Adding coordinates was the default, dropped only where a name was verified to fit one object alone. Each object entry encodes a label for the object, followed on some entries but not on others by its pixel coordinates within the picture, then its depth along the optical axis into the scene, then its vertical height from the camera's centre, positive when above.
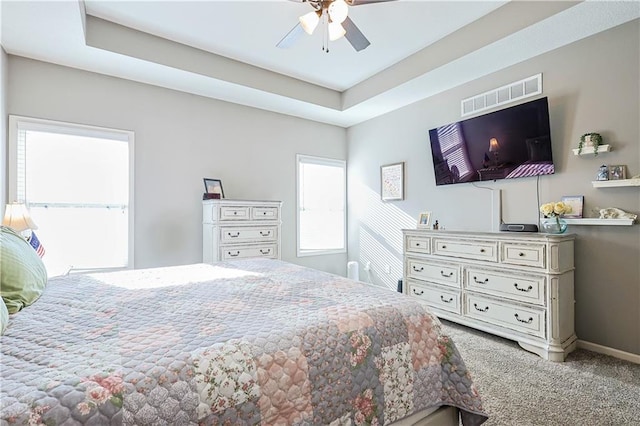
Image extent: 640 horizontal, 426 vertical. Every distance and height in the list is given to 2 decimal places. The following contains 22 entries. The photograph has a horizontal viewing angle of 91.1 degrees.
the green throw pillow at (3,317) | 1.00 -0.34
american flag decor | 2.66 -0.23
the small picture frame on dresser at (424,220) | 3.81 -0.07
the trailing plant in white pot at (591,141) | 2.56 +0.60
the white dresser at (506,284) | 2.47 -0.63
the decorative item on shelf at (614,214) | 2.41 -0.01
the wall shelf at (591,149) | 2.51 +0.52
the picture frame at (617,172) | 2.46 +0.32
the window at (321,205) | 4.87 +0.15
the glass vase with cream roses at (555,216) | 2.63 -0.02
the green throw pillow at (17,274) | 1.28 -0.26
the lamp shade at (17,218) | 2.43 -0.01
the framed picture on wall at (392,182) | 4.34 +0.46
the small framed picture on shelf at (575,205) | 2.69 +0.07
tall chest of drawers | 3.53 -0.17
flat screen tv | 2.88 +0.70
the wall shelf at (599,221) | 2.38 -0.07
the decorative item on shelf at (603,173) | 2.52 +0.32
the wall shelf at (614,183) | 2.34 +0.23
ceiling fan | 2.06 +1.37
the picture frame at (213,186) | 3.85 +0.36
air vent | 3.02 +1.22
